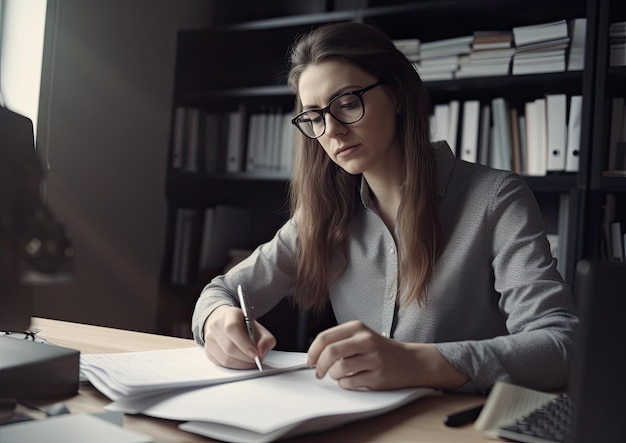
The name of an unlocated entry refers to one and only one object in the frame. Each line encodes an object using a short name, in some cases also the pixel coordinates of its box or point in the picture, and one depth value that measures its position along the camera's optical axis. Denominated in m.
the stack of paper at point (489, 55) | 2.38
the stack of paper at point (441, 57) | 2.46
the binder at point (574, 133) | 2.23
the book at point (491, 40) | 2.38
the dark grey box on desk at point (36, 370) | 0.79
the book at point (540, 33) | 2.28
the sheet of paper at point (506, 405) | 0.75
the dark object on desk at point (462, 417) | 0.79
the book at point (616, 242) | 2.21
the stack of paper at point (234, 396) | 0.71
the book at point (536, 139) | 2.31
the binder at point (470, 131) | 2.42
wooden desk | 0.73
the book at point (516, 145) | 2.37
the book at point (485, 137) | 2.42
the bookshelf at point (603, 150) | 2.17
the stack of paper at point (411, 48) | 2.53
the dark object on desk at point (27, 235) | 0.59
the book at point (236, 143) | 2.87
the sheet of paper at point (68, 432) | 0.61
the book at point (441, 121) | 2.48
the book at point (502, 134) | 2.37
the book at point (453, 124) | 2.46
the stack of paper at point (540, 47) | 2.29
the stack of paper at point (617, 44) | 2.19
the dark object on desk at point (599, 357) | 0.50
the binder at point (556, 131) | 2.27
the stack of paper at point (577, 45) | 2.26
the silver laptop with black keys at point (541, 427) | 0.69
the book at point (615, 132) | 2.20
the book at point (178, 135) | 2.90
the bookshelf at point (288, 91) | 2.21
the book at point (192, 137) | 2.91
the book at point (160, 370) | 0.85
